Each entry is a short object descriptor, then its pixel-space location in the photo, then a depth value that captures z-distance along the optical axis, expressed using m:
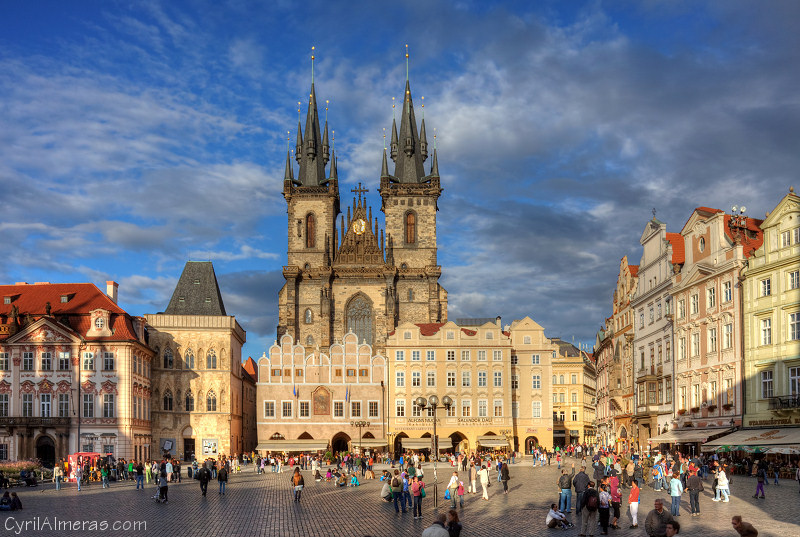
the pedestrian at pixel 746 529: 15.54
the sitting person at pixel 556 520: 28.28
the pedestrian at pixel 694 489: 31.71
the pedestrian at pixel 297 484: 38.53
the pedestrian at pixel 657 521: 20.31
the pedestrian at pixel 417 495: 32.19
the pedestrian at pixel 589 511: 25.38
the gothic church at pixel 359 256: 105.88
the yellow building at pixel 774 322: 52.53
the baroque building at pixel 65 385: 76.38
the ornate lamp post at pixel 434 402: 39.50
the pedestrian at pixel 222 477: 46.36
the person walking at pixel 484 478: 39.53
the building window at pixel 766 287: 54.97
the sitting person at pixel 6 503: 36.31
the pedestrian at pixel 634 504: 28.33
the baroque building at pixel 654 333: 67.94
